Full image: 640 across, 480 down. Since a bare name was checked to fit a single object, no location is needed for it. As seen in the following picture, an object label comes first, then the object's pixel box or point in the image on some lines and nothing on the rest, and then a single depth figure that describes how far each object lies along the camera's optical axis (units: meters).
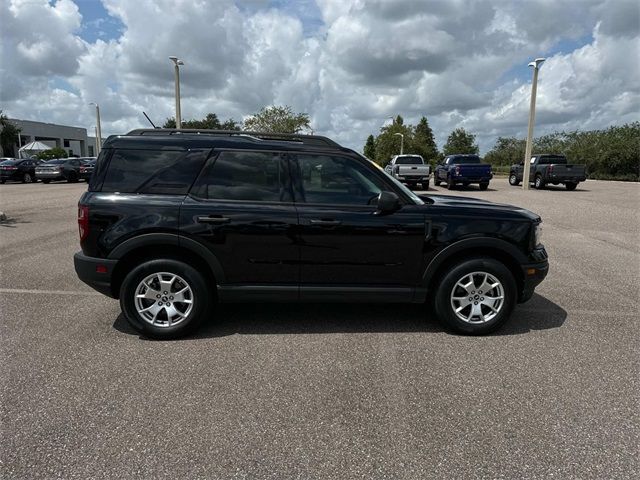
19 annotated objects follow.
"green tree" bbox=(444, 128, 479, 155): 77.88
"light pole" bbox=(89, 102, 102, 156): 43.53
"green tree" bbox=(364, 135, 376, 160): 105.30
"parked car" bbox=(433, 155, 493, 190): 23.95
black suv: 4.13
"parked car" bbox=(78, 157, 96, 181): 29.83
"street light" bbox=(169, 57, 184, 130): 20.58
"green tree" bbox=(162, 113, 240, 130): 53.79
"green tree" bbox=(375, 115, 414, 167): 69.21
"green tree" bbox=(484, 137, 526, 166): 66.00
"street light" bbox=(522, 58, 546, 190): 24.48
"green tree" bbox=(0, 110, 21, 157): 57.12
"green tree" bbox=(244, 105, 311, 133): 42.56
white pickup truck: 23.48
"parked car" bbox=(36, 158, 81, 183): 28.62
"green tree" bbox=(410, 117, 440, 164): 70.93
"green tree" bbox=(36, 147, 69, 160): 58.71
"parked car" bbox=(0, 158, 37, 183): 28.62
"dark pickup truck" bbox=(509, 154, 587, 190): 23.78
